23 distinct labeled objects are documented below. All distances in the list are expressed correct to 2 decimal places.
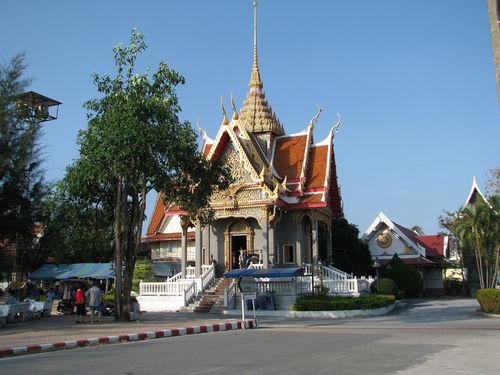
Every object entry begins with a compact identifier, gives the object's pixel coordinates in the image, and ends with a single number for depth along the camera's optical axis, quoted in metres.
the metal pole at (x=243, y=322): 17.17
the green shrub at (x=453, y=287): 45.50
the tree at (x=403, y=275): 38.05
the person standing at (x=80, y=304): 19.24
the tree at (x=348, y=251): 39.23
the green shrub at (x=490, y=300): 22.16
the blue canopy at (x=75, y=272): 28.38
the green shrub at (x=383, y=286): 30.72
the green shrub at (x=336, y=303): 22.44
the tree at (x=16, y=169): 17.89
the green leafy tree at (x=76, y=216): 18.75
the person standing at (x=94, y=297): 18.14
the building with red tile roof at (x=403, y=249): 44.47
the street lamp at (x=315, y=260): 27.76
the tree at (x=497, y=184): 36.09
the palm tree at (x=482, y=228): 26.30
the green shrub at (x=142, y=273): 32.12
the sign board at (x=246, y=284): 18.48
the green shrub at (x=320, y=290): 25.44
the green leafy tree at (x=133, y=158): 17.73
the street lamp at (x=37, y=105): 26.12
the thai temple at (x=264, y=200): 27.27
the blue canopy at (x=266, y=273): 21.98
